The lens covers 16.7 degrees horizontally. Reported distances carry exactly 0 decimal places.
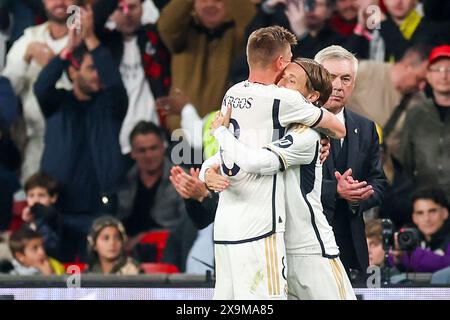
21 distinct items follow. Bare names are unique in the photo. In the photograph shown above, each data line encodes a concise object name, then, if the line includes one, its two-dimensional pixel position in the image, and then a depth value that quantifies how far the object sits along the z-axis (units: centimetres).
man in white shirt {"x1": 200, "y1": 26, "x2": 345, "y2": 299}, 808
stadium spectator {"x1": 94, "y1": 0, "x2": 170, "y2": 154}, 1244
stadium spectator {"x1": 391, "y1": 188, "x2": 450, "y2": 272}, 1101
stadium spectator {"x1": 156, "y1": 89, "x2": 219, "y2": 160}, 1180
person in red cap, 1171
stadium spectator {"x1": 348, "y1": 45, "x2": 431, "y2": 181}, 1188
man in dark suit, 926
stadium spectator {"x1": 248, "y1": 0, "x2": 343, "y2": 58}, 1205
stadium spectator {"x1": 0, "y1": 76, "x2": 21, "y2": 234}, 1250
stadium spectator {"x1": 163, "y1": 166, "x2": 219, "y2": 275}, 1144
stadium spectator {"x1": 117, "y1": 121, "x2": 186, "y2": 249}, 1218
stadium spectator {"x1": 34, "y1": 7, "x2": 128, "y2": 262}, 1245
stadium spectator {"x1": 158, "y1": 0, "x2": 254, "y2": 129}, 1227
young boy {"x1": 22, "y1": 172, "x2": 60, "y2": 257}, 1212
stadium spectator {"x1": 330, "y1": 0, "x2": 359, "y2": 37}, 1209
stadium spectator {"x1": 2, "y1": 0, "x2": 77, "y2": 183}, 1268
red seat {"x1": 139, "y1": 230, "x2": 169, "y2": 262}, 1191
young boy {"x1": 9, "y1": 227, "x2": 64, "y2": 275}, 1191
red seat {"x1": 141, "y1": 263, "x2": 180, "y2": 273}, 1162
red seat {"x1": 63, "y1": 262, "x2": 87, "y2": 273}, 1178
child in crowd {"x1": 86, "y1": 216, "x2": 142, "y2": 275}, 1161
